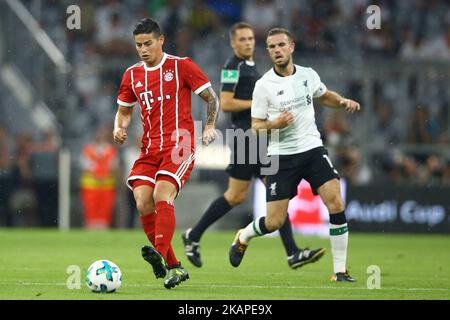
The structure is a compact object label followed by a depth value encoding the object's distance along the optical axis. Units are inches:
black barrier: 770.2
